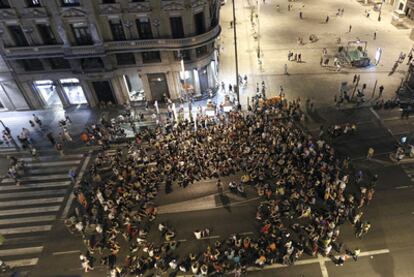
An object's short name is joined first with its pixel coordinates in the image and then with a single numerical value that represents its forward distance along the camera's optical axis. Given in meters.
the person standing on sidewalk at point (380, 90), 40.61
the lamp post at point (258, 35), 53.20
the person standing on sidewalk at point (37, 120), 40.97
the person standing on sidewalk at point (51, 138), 38.19
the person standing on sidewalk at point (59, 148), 36.98
